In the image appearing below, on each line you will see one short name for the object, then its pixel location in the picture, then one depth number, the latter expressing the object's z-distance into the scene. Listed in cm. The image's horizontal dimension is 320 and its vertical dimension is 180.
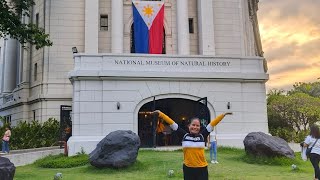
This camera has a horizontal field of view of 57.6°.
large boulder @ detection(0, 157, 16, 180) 782
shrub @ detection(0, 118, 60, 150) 1982
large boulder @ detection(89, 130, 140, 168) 1133
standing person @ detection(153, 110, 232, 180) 524
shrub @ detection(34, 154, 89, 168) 1306
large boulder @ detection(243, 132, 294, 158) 1280
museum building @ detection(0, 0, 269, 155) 1570
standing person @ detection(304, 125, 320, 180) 797
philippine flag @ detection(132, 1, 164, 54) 2133
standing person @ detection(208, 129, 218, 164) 1211
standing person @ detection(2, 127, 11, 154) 1638
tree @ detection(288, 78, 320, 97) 4480
